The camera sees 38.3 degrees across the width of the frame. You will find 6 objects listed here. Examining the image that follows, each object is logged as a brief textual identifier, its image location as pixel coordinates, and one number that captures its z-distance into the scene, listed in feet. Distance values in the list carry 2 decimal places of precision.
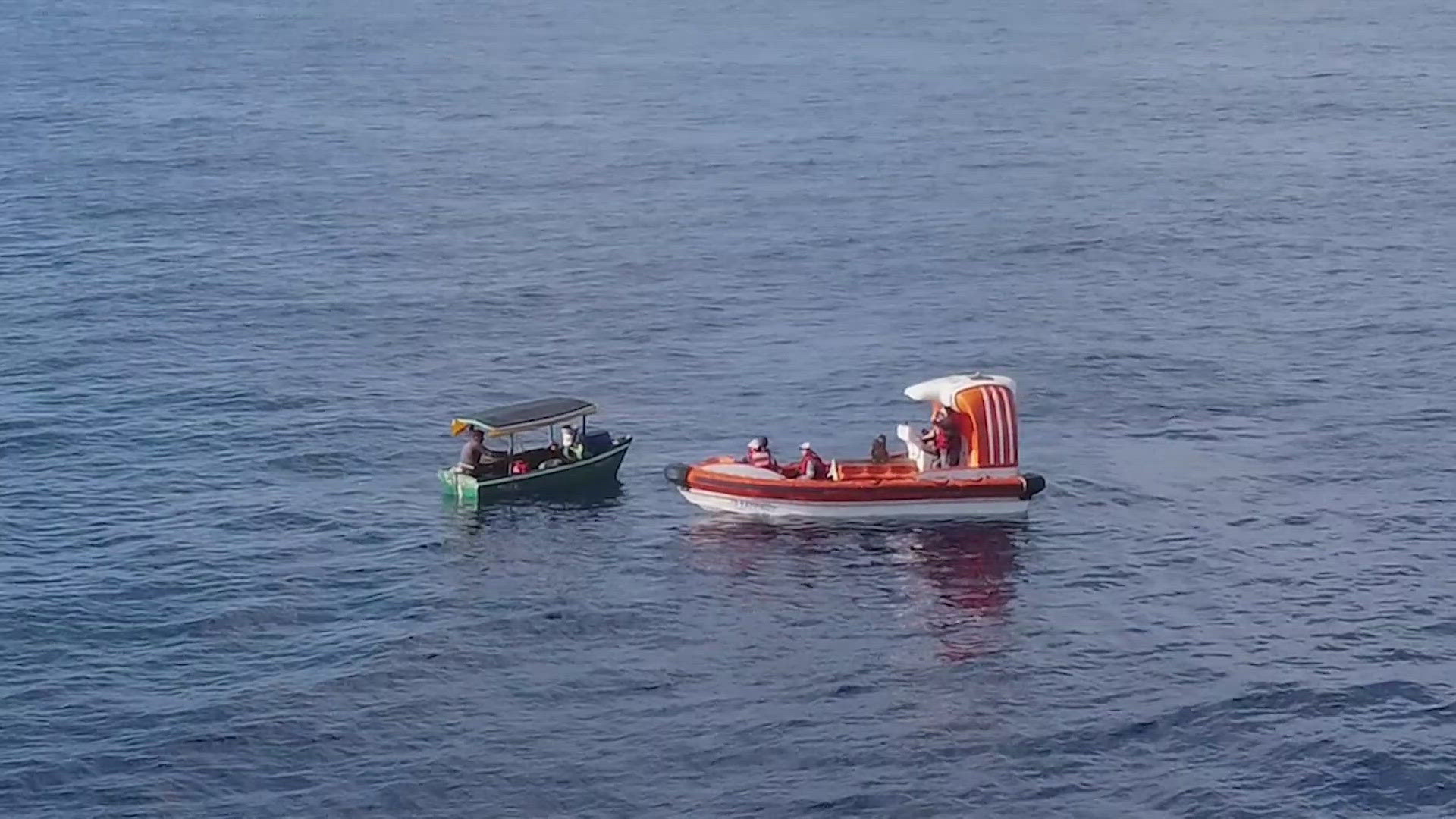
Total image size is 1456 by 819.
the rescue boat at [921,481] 252.01
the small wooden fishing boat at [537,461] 259.60
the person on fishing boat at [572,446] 266.36
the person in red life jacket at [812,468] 256.11
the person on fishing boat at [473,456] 260.62
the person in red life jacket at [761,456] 257.75
